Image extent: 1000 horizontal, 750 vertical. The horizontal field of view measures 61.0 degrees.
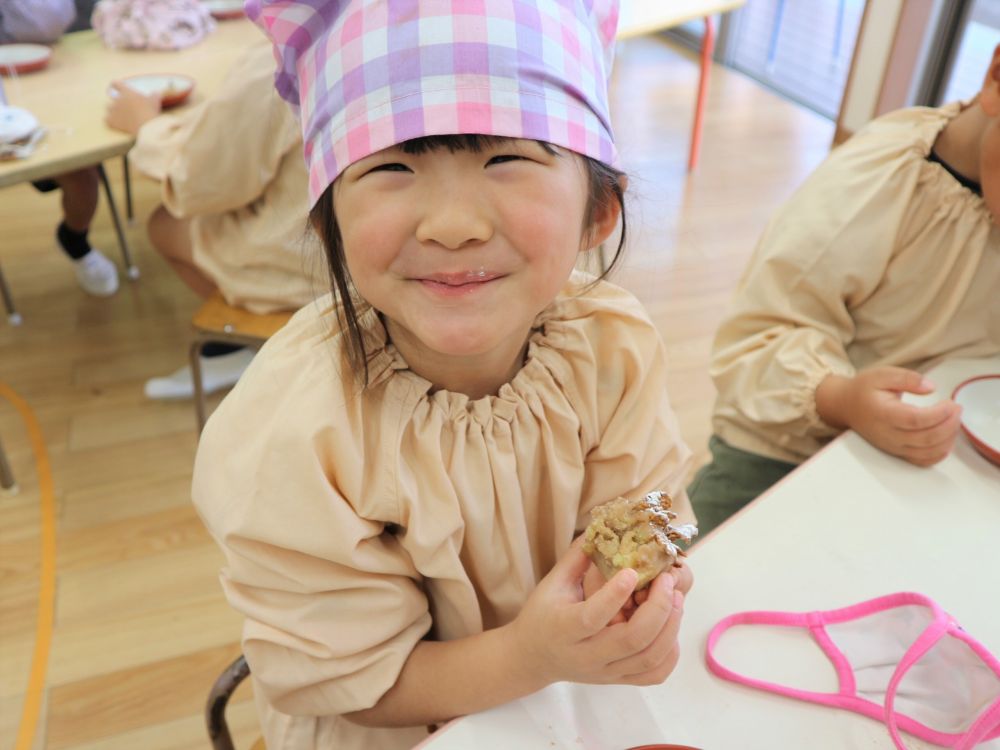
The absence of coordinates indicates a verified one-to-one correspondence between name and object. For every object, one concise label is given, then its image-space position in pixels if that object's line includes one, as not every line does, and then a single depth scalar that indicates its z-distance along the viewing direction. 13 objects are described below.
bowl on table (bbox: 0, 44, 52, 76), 2.06
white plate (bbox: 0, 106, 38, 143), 1.67
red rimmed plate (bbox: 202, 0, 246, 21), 2.51
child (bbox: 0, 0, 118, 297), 2.62
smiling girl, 0.66
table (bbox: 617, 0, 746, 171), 2.50
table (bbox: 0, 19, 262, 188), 1.68
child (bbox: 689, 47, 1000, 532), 1.16
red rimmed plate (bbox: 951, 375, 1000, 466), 0.93
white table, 0.67
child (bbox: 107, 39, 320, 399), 1.64
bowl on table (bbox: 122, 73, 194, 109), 1.94
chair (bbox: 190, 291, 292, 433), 1.68
